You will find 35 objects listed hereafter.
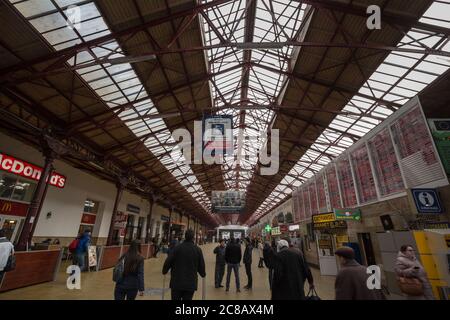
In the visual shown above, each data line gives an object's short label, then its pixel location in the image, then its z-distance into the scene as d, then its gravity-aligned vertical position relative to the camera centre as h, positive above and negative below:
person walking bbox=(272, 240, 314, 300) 3.70 -0.63
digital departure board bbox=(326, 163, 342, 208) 13.02 +3.14
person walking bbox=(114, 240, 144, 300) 3.75 -0.73
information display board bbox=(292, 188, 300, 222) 20.24 +3.09
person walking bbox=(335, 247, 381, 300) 2.71 -0.52
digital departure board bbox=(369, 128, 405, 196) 8.30 +3.01
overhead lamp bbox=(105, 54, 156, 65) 6.72 +5.37
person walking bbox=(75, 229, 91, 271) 9.09 -0.61
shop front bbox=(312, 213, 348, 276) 11.30 +0.02
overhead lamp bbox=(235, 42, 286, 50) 6.59 +5.68
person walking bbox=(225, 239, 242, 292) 7.52 -0.68
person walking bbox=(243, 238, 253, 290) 7.98 -0.89
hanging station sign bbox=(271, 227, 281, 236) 25.65 +0.80
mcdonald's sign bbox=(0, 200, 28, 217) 11.09 +1.22
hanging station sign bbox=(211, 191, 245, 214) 23.06 +3.76
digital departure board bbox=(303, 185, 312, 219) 17.27 +2.96
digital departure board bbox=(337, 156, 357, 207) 11.45 +3.06
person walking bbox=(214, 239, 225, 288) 7.99 -1.13
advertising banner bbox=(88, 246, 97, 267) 11.35 -1.16
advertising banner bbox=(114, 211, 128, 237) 16.42 +0.99
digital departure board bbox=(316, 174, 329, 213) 14.62 +3.03
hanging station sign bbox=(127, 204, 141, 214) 23.19 +2.79
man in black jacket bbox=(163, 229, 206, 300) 3.65 -0.54
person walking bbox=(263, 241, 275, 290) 6.95 -0.60
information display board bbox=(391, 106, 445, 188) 6.83 +3.00
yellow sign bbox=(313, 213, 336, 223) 11.30 +1.12
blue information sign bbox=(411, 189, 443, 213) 6.39 +1.17
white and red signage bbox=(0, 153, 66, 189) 10.46 +3.26
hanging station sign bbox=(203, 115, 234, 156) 11.01 +5.21
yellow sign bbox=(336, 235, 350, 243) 11.27 +0.02
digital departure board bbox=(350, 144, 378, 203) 9.94 +3.03
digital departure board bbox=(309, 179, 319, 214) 16.06 +3.09
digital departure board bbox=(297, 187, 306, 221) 18.61 +2.91
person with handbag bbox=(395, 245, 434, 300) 3.82 -0.65
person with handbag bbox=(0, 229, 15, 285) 4.55 -0.48
